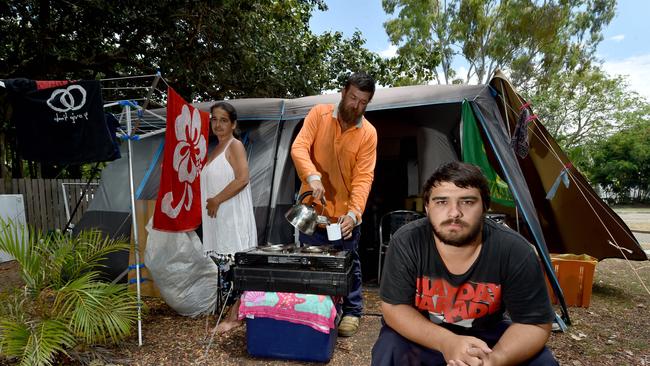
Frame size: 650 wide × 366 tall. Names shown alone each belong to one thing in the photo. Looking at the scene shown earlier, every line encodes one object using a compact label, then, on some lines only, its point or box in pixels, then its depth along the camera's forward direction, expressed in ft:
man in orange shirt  9.40
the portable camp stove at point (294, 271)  7.82
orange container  12.22
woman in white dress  10.28
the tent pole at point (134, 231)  9.25
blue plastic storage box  8.24
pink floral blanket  7.88
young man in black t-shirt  5.08
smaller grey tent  12.28
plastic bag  10.35
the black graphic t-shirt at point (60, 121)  8.57
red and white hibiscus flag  9.22
